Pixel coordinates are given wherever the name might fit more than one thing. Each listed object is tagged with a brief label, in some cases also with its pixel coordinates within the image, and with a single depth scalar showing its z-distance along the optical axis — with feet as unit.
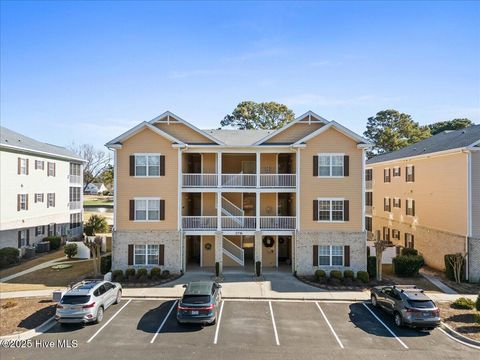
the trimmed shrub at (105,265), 75.31
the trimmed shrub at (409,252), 83.87
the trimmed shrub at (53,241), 105.09
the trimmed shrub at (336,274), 70.44
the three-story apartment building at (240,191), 75.56
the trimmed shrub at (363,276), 69.67
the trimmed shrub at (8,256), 84.94
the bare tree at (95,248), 73.26
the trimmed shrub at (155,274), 71.97
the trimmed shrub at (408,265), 75.10
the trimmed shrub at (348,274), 70.59
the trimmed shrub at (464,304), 55.98
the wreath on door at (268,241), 84.33
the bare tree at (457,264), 70.95
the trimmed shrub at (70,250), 91.45
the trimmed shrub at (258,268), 74.23
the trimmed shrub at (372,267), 74.02
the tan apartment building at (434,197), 71.56
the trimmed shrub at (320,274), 70.85
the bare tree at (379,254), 69.72
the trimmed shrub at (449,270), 72.16
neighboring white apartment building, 91.56
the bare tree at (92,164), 282.97
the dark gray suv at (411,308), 46.73
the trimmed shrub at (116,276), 71.10
